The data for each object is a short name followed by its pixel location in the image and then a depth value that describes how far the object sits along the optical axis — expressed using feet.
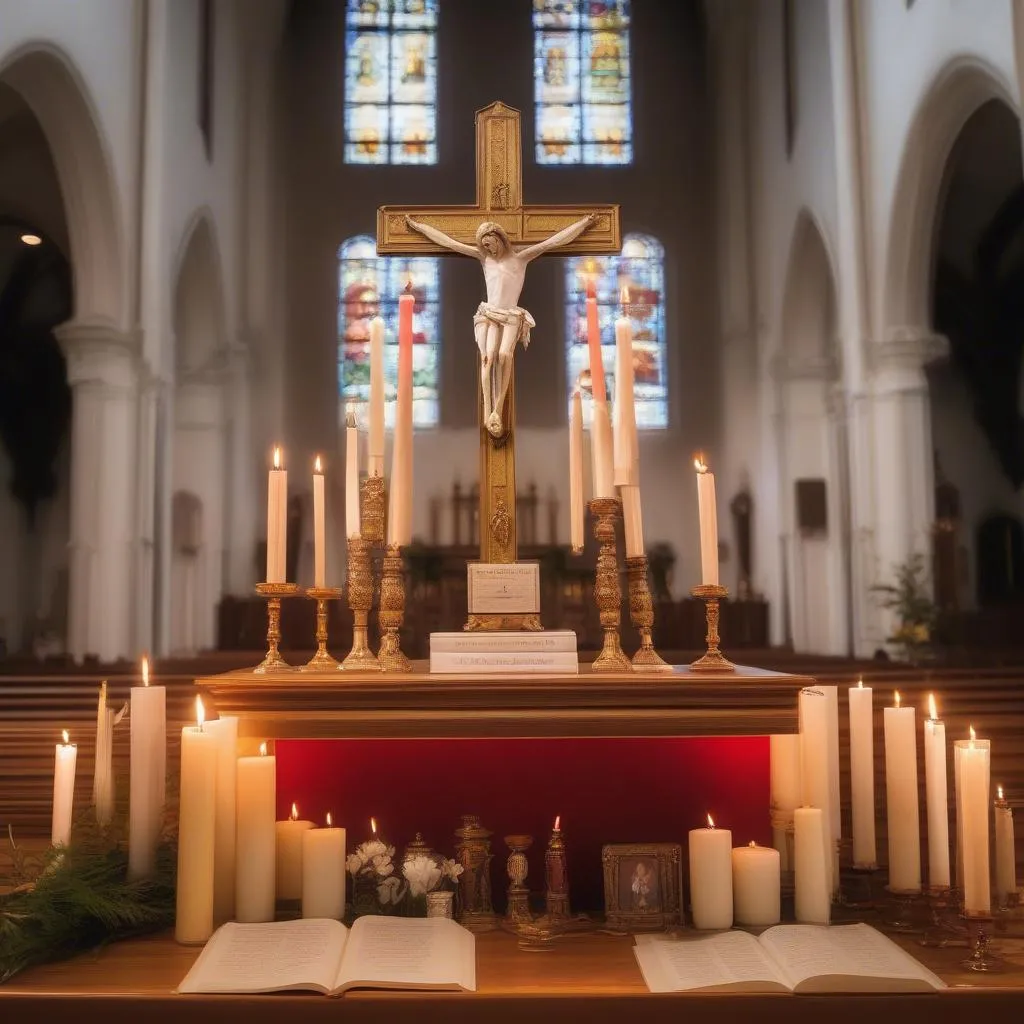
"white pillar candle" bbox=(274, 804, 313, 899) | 7.07
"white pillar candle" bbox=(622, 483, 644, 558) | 7.86
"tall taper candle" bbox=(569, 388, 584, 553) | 8.77
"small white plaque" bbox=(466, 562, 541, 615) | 8.32
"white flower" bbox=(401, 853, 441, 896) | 6.77
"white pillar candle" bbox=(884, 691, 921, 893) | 7.08
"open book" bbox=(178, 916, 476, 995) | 5.37
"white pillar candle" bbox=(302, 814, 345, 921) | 6.73
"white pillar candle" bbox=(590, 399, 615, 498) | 8.00
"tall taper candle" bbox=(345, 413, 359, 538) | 8.66
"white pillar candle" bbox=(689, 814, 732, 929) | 6.63
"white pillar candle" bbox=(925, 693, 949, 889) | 6.91
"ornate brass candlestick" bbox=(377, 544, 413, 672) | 8.03
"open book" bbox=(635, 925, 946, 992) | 5.37
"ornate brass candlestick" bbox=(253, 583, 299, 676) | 7.80
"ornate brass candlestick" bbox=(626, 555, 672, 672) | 7.80
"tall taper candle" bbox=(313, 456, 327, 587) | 8.22
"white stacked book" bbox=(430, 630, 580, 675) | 7.61
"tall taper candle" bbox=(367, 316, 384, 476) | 8.36
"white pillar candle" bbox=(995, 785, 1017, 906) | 6.77
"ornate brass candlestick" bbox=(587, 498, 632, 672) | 7.64
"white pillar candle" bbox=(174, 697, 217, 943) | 6.35
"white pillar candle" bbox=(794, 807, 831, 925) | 6.70
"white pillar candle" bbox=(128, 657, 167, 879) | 7.04
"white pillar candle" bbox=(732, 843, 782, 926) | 6.77
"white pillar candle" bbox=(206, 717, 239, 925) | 6.82
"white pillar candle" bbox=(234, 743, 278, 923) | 6.70
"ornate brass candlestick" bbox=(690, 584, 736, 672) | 7.43
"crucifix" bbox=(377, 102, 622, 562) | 9.27
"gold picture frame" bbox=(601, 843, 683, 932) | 6.68
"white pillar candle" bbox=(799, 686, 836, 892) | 7.30
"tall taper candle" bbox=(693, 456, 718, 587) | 7.64
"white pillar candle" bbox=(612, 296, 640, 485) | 8.04
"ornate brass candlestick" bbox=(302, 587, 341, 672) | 8.04
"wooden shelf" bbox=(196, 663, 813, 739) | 6.95
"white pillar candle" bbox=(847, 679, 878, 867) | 7.48
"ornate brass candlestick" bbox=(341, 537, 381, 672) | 8.11
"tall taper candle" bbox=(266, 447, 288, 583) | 8.10
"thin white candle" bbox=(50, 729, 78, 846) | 7.43
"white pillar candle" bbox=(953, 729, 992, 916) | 6.17
